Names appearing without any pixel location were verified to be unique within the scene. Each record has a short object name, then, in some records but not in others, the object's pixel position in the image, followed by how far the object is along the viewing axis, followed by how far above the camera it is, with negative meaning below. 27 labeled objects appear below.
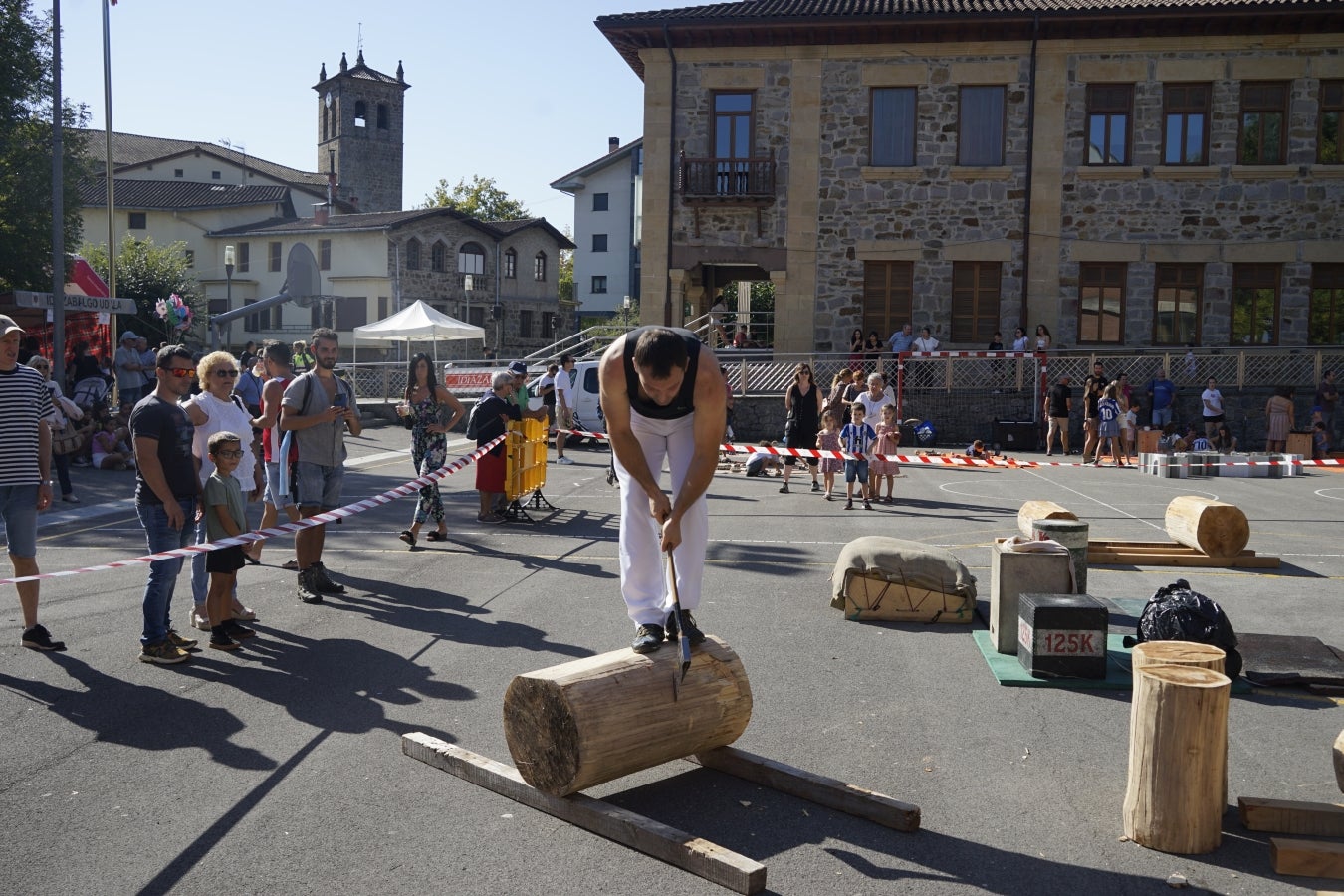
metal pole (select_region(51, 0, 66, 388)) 20.12 +2.17
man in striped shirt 7.33 -0.68
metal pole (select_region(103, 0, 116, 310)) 27.00 +6.22
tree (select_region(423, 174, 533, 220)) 74.44 +10.85
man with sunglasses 7.22 -0.77
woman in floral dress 11.79 -0.57
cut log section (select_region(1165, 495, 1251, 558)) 11.05 -1.42
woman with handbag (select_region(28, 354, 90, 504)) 14.50 -0.94
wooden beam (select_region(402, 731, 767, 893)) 4.29 -1.86
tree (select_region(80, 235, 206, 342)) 46.53 +3.76
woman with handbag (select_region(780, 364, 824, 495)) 16.78 -0.54
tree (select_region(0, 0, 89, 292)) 32.31 +5.99
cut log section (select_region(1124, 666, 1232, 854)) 4.71 -1.59
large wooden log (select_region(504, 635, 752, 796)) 4.88 -1.51
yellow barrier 13.66 -1.11
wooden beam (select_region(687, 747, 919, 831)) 4.87 -1.86
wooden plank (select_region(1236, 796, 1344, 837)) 4.70 -1.80
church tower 85.94 +17.68
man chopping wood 5.26 -0.48
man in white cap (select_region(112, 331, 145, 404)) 20.56 -0.14
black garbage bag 6.93 -1.47
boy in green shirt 7.69 -1.12
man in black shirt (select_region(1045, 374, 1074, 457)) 24.61 -0.61
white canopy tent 30.06 +1.04
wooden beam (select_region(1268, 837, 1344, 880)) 4.45 -1.85
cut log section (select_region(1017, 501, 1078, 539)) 9.91 -1.22
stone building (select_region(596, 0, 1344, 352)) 27.58 +5.17
